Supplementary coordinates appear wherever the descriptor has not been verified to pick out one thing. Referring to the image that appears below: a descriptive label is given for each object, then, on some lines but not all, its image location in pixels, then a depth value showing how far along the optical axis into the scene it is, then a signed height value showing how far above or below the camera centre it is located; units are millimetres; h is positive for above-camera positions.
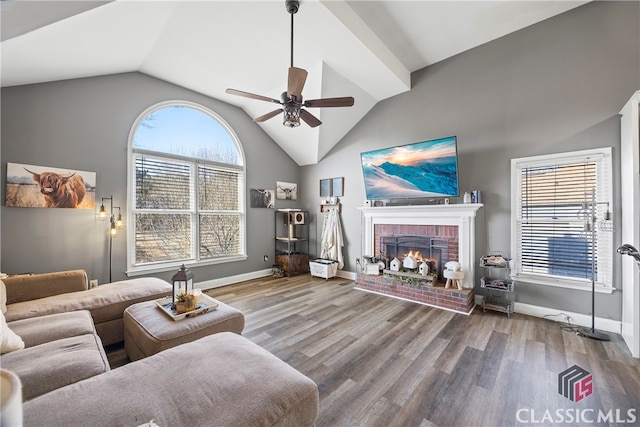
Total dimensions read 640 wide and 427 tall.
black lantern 2326 -636
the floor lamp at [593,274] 2725 -660
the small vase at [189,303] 2268 -793
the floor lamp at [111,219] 3402 -61
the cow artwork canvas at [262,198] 5250 +336
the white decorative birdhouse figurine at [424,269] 3904 -845
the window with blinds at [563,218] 2912 -56
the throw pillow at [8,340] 1560 -790
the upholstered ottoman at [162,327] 1965 -928
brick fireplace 3648 -530
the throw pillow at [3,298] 2162 -723
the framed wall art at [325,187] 5566 +582
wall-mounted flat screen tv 3701 +691
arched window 3891 +426
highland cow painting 2889 +330
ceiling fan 2438 +1192
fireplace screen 3938 -492
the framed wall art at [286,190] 5715 +541
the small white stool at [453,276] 3564 -874
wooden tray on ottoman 2203 -857
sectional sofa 1051 -821
